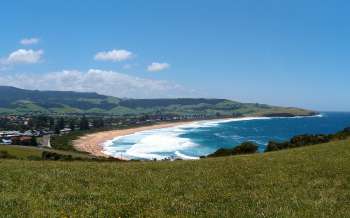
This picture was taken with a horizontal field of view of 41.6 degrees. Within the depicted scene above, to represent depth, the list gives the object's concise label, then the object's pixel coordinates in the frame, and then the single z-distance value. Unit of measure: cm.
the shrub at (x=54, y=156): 5853
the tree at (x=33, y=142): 17295
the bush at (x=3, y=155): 5588
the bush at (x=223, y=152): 6203
